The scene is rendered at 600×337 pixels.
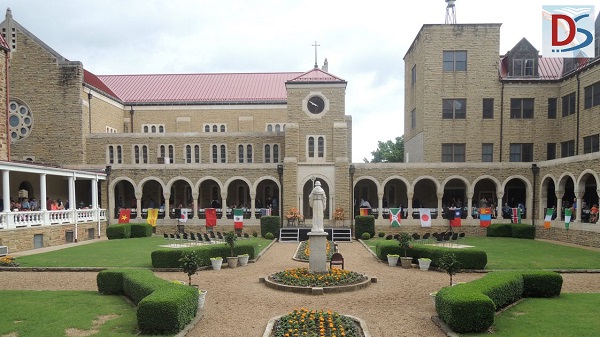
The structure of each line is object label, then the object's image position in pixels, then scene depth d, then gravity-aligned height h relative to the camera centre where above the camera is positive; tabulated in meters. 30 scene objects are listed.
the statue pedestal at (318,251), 14.23 -2.39
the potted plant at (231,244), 17.09 -2.89
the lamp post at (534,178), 28.66 +0.22
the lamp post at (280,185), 29.75 -0.35
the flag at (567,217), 23.58 -2.00
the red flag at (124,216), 28.38 -2.41
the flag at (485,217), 27.66 -2.36
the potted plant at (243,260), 17.52 -3.32
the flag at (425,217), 27.91 -2.40
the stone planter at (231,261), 17.16 -3.29
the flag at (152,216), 28.56 -2.43
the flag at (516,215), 28.03 -2.28
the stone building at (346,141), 29.45 +3.06
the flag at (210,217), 28.14 -2.45
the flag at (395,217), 27.94 -2.40
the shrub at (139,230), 27.11 -3.22
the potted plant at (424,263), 16.50 -3.22
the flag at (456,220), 27.72 -2.57
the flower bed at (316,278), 13.07 -3.14
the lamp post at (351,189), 29.61 -0.58
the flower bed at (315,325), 8.59 -3.10
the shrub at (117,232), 25.97 -3.19
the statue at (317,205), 14.39 -0.88
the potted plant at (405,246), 17.03 -2.72
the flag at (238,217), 28.17 -2.48
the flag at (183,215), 28.80 -2.37
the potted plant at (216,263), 16.67 -3.28
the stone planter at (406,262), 17.01 -3.29
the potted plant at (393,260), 17.39 -3.28
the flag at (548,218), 25.70 -2.30
